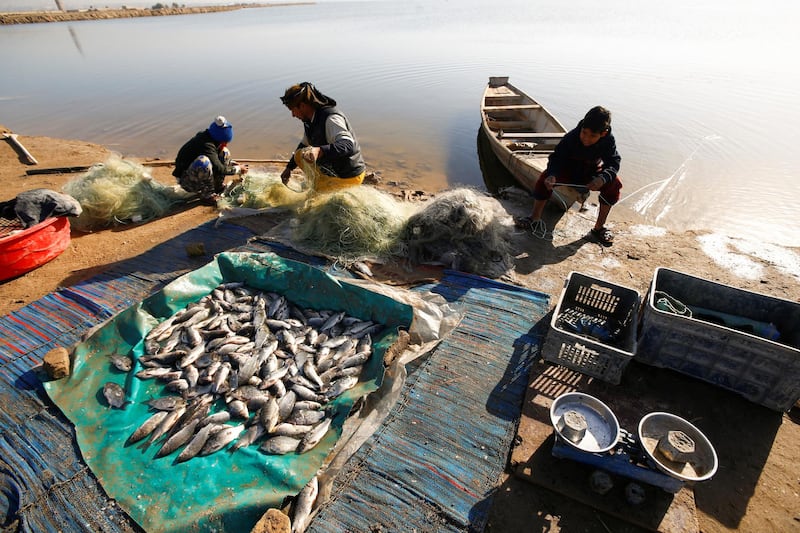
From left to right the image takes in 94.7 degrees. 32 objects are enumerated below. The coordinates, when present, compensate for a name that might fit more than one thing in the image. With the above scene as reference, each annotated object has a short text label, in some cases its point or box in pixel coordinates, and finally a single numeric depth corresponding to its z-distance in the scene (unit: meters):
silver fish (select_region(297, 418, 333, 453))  2.76
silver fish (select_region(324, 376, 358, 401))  3.13
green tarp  2.41
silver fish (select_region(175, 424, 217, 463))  2.66
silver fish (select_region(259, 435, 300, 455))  2.73
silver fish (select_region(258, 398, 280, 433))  2.86
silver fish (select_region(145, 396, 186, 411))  3.00
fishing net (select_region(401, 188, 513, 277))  4.90
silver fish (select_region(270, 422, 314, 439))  2.85
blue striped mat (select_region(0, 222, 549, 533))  2.49
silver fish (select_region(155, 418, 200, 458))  2.69
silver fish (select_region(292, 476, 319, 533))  2.39
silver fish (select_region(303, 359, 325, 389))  3.18
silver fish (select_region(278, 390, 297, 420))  2.98
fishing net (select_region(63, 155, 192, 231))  6.01
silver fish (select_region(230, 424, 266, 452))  2.76
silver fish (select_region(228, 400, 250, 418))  2.95
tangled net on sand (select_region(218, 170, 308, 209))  6.34
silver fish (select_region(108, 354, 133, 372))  3.27
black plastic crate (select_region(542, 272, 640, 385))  3.22
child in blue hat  6.29
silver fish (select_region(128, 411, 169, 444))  2.78
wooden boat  6.99
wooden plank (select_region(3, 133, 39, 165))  8.65
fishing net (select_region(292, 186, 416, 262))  5.08
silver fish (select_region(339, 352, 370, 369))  3.35
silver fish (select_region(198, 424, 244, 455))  2.72
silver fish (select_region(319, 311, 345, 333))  3.75
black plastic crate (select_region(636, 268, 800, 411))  2.95
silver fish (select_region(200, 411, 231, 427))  2.87
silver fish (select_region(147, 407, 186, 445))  2.79
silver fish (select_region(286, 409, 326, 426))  2.92
